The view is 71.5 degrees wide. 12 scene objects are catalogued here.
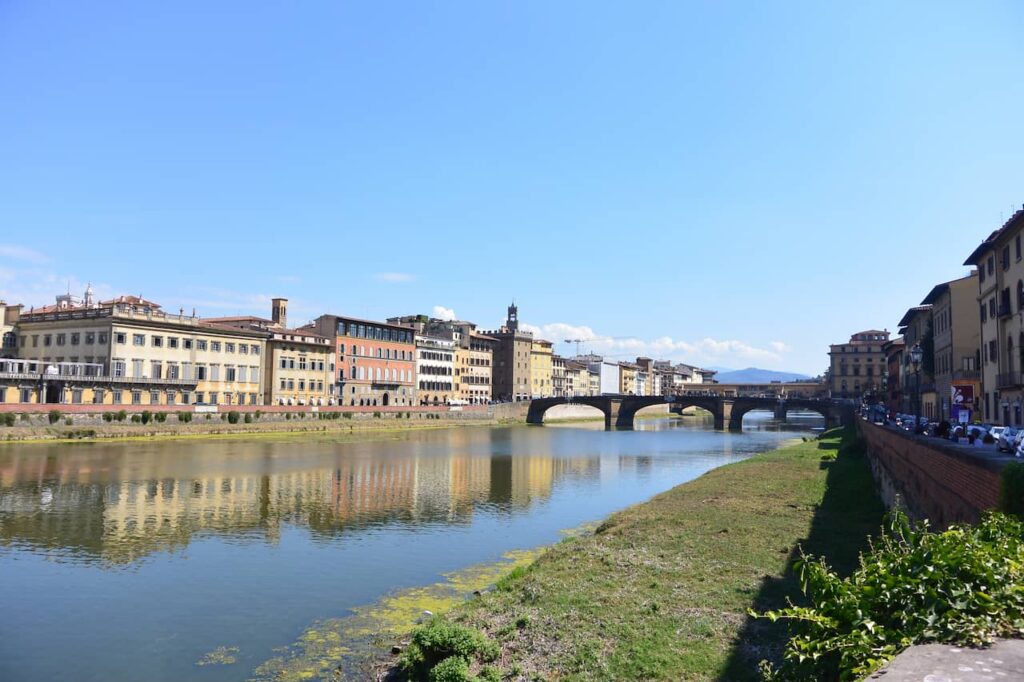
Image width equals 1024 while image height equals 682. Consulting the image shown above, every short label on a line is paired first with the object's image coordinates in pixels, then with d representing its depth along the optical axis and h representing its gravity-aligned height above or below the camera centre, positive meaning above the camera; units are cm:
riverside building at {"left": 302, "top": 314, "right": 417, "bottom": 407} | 11444 +411
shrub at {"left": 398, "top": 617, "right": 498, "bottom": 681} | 1360 -508
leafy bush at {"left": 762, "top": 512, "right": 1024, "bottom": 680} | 633 -205
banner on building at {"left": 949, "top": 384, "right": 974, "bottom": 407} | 4138 -6
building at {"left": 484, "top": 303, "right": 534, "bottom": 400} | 16512 +507
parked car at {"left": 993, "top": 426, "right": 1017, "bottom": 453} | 2388 -163
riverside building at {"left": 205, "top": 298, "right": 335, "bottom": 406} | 10356 +299
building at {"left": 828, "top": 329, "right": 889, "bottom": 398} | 16150 +641
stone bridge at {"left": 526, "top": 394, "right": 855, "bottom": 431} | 11569 -298
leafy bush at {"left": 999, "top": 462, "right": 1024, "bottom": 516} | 1151 -157
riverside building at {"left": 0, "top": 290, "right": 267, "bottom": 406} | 7775 +280
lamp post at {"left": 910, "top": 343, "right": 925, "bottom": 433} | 3253 +162
